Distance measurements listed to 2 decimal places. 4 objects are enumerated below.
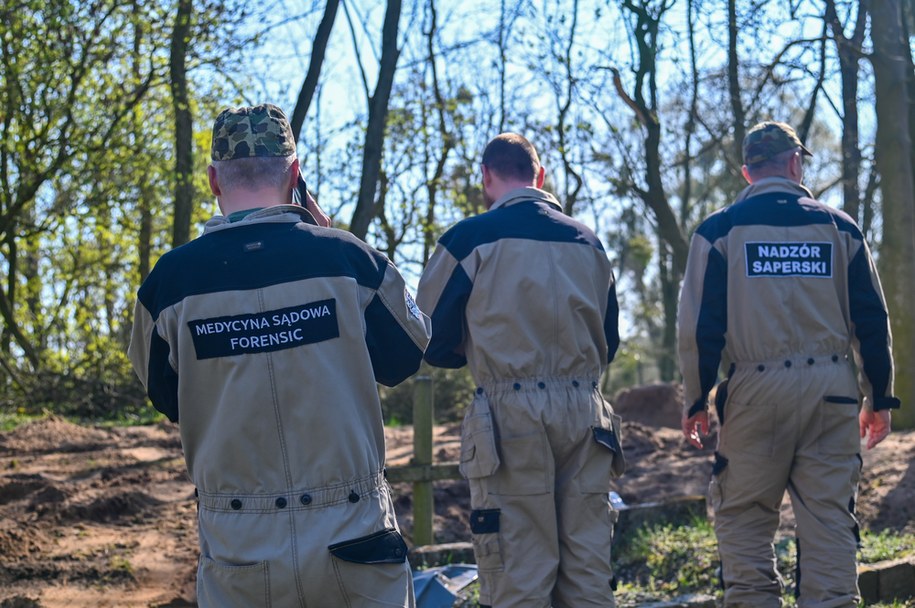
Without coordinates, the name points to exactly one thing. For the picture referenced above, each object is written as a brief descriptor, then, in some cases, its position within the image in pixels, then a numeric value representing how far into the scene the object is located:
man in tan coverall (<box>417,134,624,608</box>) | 4.29
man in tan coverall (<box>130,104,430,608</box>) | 2.74
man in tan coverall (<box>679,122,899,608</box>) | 4.67
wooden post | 6.67
